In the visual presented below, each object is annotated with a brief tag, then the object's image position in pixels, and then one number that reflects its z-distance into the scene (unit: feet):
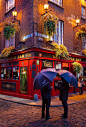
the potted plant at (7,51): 37.98
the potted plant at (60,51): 35.53
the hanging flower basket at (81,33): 40.52
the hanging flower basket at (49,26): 31.49
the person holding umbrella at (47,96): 17.56
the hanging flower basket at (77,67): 40.03
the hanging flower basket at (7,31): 32.27
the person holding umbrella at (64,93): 17.97
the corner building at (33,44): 32.27
